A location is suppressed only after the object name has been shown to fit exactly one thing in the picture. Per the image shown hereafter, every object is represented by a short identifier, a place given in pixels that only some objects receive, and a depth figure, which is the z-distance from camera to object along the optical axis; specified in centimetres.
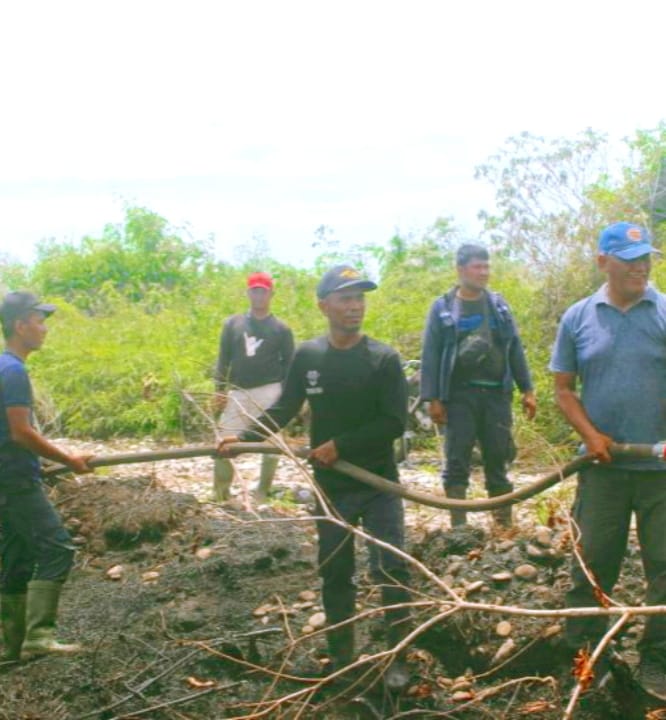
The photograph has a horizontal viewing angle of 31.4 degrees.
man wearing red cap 892
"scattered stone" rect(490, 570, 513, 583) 579
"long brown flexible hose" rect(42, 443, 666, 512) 469
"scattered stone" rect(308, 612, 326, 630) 571
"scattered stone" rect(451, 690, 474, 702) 505
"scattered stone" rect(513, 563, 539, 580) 579
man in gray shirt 474
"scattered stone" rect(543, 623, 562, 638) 525
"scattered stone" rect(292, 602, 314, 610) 609
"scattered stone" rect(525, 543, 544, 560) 591
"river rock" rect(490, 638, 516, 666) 528
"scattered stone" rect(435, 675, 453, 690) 523
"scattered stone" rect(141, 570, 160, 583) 682
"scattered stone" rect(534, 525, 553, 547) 599
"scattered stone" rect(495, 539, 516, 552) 607
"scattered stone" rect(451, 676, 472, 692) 518
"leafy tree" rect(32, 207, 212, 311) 2330
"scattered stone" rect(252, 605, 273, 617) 607
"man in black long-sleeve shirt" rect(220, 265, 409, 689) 515
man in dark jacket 689
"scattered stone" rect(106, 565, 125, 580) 711
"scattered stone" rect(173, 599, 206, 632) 599
